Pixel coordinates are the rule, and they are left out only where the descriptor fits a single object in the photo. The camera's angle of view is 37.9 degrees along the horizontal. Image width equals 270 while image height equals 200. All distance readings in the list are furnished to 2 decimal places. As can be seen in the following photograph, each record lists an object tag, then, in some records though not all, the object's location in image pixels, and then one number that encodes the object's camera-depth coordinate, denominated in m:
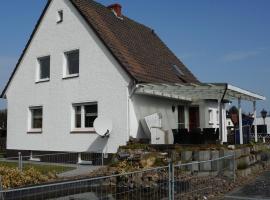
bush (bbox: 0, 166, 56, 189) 11.25
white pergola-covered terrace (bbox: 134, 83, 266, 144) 16.01
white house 18.05
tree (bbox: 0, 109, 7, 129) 45.86
